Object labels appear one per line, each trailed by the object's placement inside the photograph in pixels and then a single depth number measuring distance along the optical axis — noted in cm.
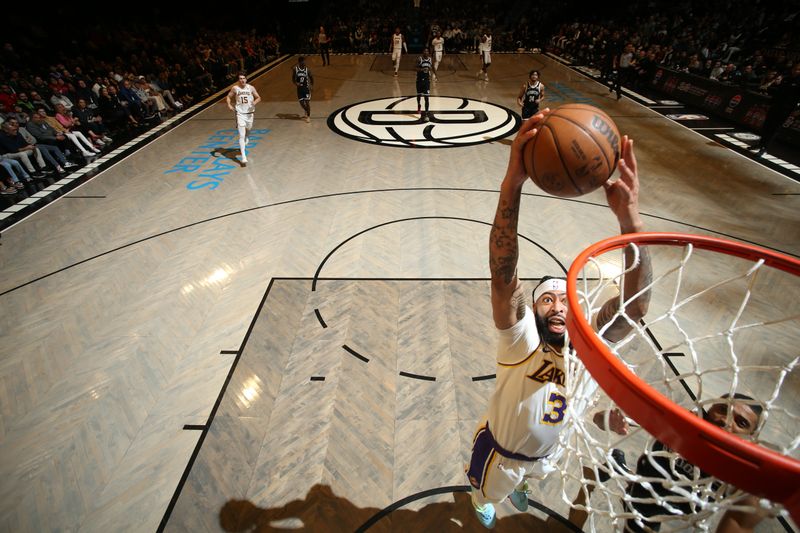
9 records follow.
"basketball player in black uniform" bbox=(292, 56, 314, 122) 930
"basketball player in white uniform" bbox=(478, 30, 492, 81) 1381
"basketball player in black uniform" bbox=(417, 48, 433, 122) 971
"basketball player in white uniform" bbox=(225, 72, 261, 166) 760
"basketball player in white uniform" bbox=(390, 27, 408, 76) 1451
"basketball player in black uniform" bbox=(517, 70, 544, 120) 777
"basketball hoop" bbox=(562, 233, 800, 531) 105
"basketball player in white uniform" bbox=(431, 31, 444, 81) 1395
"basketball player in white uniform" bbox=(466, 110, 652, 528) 170
